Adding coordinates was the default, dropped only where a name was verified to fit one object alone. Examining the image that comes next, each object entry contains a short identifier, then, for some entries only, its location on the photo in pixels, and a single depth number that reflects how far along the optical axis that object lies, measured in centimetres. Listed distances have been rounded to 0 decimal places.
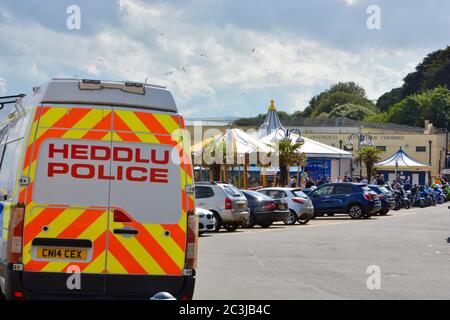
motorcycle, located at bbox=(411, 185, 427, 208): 5603
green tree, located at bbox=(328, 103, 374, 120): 15150
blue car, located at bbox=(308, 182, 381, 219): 4000
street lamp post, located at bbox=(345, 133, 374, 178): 6314
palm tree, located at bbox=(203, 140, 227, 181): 4516
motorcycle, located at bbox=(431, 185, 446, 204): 6062
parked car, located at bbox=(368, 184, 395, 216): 4300
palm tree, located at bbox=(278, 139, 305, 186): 4778
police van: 948
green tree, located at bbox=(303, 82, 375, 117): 16212
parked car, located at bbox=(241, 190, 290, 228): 3169
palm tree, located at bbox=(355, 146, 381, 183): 6812
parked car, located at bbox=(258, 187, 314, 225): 3422
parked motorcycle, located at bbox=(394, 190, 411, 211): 5097
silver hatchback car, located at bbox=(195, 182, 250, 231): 2873
